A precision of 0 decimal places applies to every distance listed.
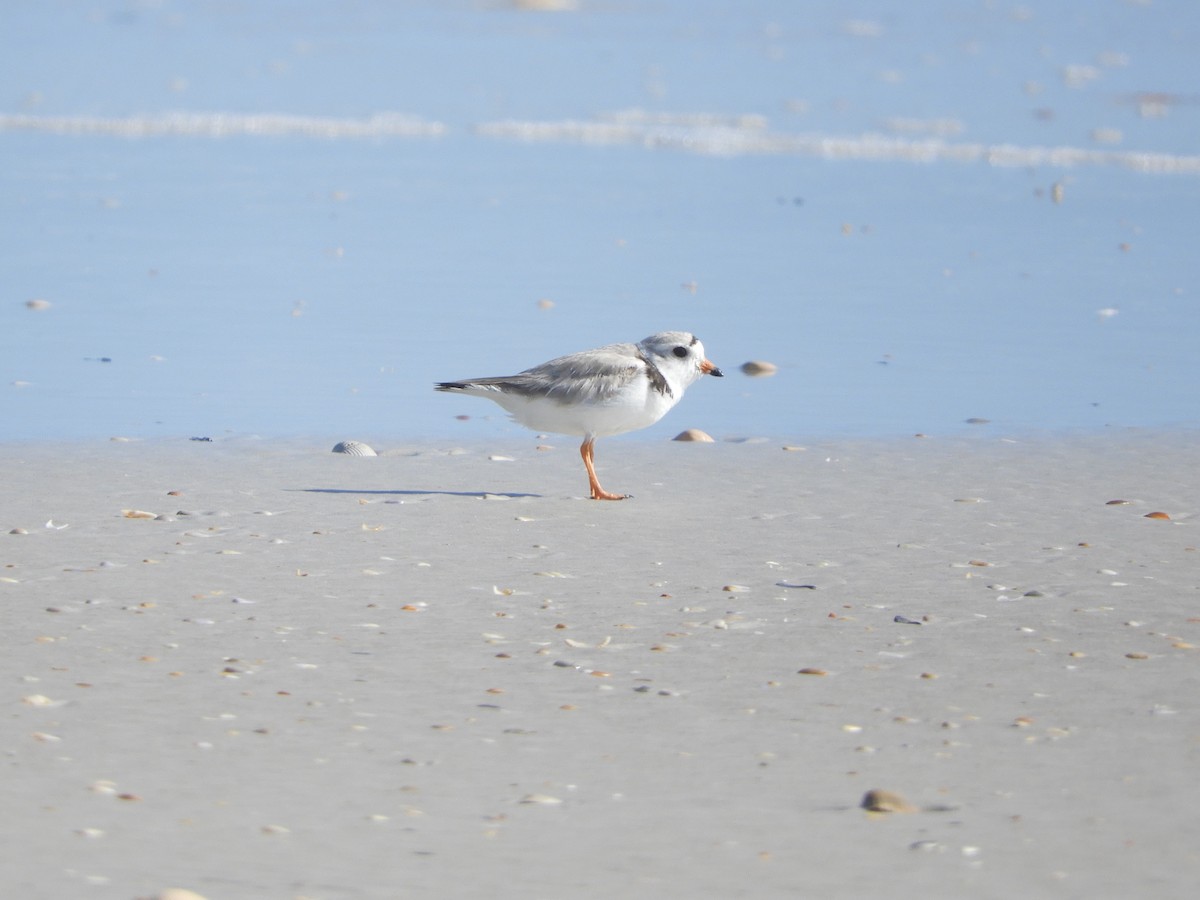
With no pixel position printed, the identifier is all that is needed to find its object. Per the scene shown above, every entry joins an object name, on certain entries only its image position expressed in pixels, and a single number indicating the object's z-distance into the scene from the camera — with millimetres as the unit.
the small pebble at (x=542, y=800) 7488
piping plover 14141
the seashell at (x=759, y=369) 18703
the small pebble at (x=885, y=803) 7395
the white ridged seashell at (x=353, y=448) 15312
